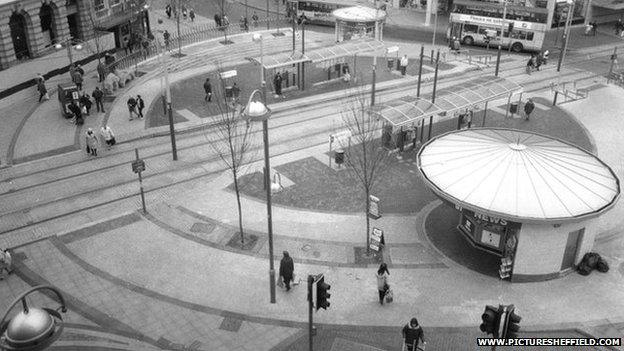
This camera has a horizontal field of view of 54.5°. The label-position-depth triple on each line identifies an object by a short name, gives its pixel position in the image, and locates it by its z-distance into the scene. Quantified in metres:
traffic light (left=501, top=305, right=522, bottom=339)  14.44
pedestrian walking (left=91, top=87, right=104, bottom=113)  38.81
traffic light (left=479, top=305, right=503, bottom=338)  14.51
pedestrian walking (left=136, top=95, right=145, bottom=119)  38.59
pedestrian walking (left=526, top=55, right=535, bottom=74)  49.32
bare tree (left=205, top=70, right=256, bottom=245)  32.25
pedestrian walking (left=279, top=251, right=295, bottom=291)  21.80
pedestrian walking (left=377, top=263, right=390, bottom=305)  21.23
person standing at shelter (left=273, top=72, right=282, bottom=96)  42.78
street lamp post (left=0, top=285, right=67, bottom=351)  10.29
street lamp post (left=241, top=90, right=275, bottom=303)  18.36
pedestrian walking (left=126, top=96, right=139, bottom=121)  37.69
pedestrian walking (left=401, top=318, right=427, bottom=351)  18.20
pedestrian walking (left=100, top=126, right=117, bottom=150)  34.03
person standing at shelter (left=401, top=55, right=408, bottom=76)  48.00
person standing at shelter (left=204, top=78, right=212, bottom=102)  40.59
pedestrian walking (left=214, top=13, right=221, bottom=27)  63.72
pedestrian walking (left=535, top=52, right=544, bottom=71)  49.97
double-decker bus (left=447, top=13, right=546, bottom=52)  55.47
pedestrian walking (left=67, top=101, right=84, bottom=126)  37.16
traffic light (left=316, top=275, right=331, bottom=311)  17.39
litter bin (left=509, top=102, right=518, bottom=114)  39.84
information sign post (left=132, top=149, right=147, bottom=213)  26.34
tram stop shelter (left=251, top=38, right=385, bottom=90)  42.00
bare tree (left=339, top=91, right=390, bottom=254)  29.57
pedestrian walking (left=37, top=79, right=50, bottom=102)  41.16
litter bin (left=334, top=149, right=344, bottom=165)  31.85
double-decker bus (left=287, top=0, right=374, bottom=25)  64.25
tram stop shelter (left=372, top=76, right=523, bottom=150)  32.44
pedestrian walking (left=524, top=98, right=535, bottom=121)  39.03
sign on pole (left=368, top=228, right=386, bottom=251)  24.19
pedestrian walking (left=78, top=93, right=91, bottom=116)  38.72
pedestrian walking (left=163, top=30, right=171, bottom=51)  52.97
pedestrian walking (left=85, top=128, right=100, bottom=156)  33.03
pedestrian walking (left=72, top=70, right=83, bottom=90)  42.41
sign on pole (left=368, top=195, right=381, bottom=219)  24.50
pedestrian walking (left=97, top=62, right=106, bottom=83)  44.66
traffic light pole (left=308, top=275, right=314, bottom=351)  17.34
